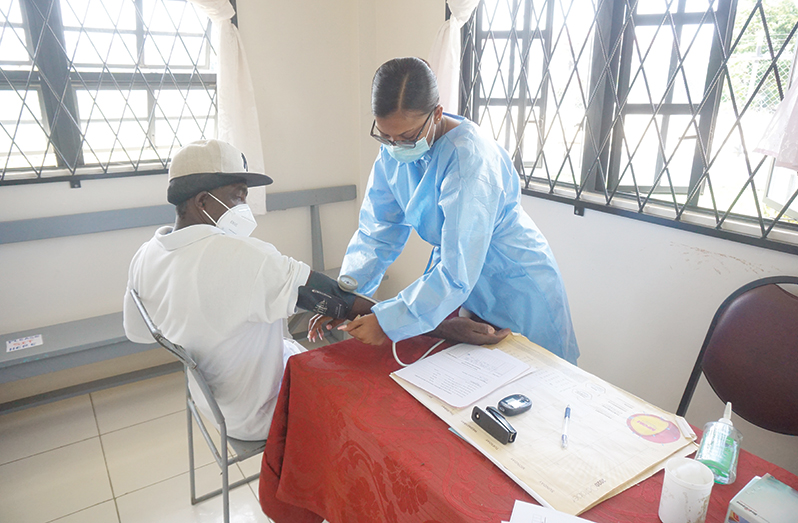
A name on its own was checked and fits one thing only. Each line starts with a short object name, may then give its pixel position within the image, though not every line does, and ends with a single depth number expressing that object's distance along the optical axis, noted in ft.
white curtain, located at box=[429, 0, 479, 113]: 7.61
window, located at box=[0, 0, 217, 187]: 7.34
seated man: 3.93
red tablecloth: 2.63
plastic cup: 2.37
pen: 2.95
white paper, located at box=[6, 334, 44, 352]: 6.98
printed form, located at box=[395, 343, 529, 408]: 3.46
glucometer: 3.19
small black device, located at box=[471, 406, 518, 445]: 2.95
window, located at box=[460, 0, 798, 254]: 5.05
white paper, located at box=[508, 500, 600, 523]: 2.43
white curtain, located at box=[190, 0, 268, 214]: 8.09
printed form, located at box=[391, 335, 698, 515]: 2.66
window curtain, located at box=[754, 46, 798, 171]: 4.13
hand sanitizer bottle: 2.72
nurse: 3.82
